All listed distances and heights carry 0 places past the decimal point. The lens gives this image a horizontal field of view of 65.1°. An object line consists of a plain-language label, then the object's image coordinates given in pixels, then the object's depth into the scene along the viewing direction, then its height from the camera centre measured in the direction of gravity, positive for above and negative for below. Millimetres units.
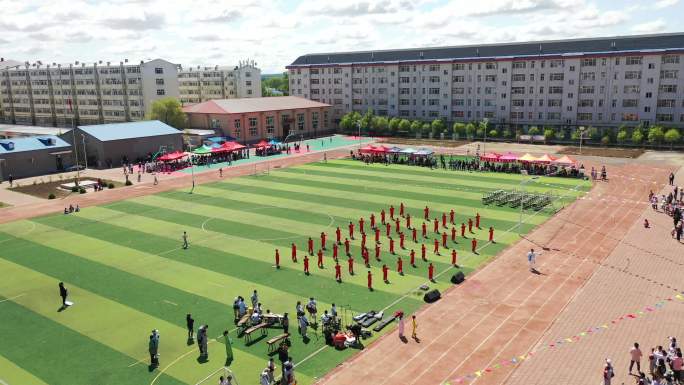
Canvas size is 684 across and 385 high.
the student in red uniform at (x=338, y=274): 32094 -10407
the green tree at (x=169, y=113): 101188 -2091
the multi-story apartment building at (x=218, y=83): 155750 +5229
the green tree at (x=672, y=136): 85188 -6900
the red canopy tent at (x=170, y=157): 72750 -7437
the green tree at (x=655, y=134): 86812 -6773
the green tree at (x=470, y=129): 103312 -6347
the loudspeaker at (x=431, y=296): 28788 -10616
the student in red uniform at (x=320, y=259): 34303 -10206
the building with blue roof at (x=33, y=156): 67062 -6683
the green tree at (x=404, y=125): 111375 -5713
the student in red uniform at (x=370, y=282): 30728 -10468
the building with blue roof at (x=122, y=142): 75750 -5665
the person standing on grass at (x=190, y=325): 25031 -10343
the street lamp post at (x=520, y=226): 41531 -10375
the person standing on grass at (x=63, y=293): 28781 -10055
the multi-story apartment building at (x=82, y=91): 123250 +3111
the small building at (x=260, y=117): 99000 -3307
